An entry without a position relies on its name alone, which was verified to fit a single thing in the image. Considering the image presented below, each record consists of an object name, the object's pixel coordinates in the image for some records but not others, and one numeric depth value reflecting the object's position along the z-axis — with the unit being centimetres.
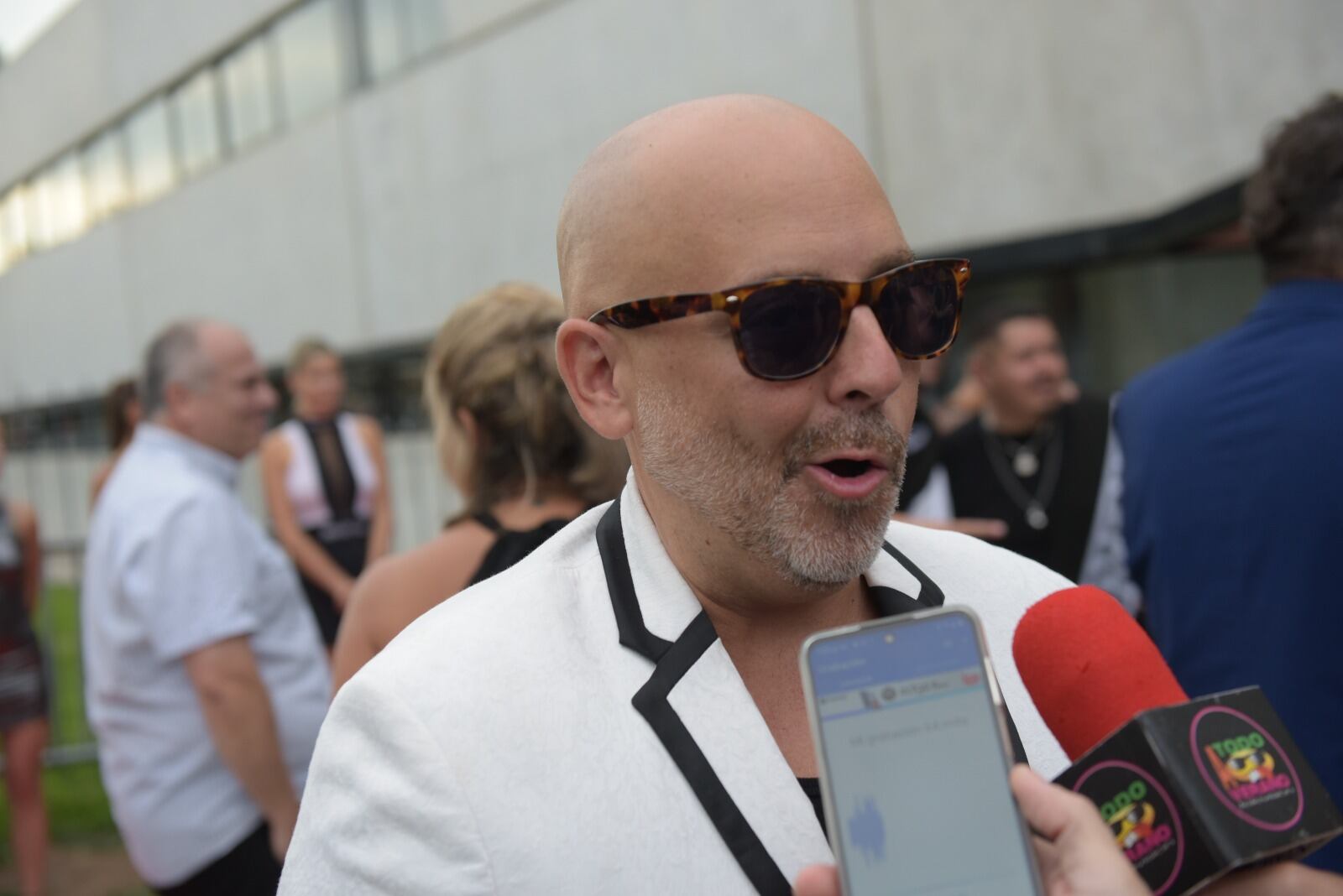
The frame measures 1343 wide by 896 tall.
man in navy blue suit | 235
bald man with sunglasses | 132
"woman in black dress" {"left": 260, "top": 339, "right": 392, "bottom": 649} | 591
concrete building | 775
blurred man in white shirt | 325
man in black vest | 397
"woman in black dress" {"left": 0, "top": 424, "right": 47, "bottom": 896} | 507
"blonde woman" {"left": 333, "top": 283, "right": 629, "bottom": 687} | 266
